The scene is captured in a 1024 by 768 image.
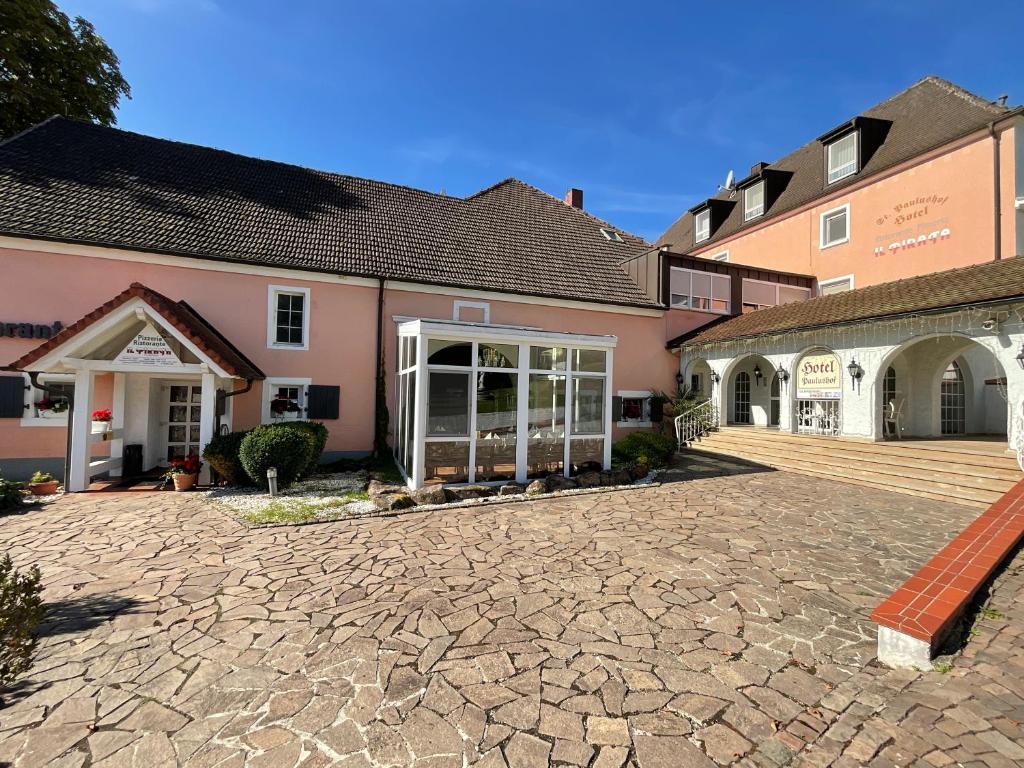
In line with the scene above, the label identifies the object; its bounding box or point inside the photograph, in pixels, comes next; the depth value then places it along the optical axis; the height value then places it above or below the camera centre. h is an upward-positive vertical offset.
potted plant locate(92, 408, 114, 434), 9.75 -0.73
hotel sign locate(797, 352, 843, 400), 12.55 +0.71
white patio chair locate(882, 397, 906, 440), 13.43 -0.44
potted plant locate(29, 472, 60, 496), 8.99 -2.01
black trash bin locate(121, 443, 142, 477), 10.72 -1.78
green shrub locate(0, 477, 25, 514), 7.88 -2.00
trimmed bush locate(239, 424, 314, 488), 8.89 -1.24
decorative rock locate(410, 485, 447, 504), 8.45 -1.95
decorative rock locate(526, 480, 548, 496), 9.28 -1.95
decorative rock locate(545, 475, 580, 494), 9.67 -1.92
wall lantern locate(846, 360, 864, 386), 11.84 +0.85
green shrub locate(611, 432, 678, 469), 12.51 -1.50
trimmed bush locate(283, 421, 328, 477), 9.79 -0.99
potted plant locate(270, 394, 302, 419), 11.66 -0.43
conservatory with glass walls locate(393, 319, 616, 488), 9.30 -0.14
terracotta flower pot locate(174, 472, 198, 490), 9.34 -1.96
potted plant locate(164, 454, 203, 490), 9.35 -1.78
